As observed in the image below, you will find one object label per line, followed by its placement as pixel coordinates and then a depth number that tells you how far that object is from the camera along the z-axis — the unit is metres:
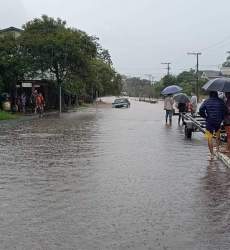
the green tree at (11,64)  43.06
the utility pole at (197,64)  97.10
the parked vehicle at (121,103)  69.75
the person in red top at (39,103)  40.69
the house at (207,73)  139.73
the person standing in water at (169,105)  28.41
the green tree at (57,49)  47.38
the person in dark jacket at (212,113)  14.01
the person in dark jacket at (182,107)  28.47
